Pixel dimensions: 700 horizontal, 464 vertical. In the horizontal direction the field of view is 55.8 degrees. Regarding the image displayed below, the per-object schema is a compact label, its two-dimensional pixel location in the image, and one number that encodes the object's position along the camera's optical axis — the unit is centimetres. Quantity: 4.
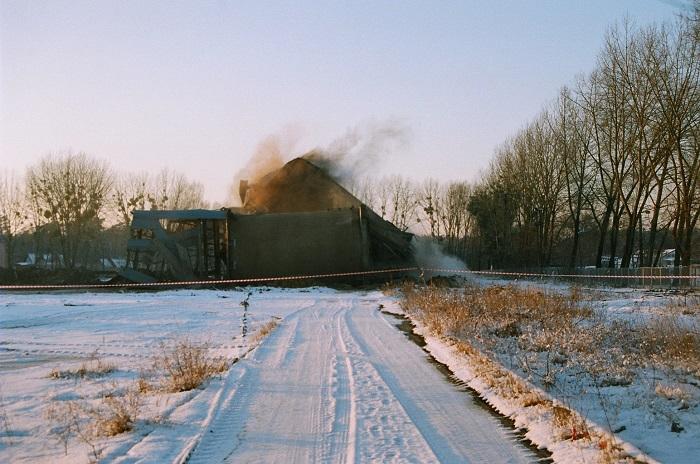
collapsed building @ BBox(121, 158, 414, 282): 3778
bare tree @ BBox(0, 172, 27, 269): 6272
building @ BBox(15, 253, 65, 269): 6650
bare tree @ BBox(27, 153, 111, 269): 6097
